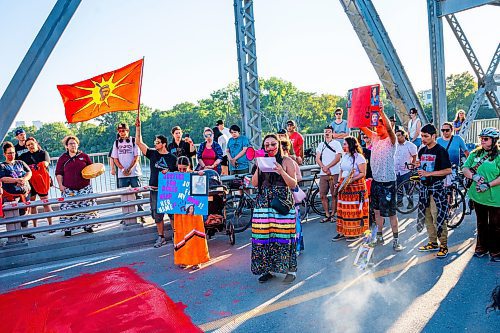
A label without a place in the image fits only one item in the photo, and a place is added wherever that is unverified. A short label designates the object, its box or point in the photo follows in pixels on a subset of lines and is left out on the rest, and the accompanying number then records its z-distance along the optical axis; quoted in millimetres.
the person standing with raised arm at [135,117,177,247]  7238
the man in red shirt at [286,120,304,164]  9164
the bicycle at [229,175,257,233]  7871
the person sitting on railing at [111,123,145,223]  8344
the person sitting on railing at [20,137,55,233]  8250
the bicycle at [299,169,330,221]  8805
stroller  7125
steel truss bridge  6690
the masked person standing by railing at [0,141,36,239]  7438
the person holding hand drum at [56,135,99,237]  7887
